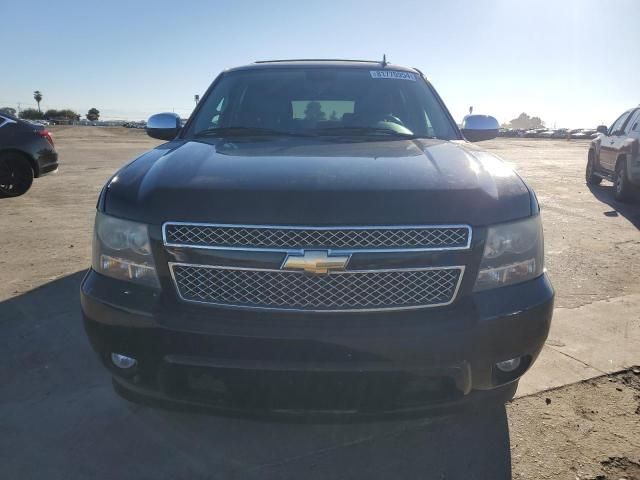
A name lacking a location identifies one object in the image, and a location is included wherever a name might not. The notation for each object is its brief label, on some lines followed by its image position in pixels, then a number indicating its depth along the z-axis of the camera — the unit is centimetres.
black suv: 182
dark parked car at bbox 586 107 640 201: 859
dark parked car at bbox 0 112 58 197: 856
